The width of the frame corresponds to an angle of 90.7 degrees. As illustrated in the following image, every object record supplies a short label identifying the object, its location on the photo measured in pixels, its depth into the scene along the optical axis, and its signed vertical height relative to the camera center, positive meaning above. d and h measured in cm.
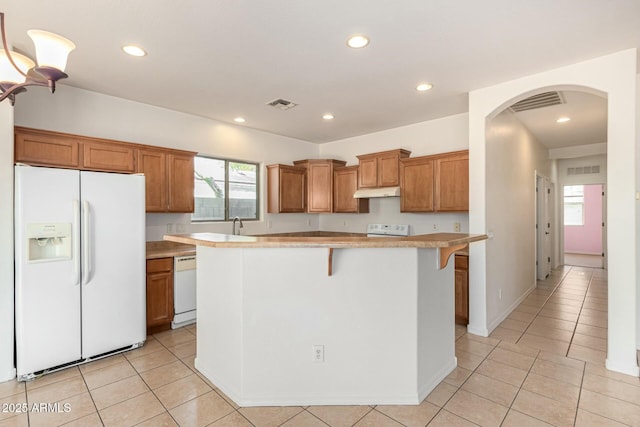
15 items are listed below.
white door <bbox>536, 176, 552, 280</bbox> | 612 -29
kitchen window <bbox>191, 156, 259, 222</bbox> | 457 +38
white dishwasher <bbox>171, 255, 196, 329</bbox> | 368 -91
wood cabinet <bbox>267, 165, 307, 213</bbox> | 524 +43
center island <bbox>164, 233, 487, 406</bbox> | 221 -78
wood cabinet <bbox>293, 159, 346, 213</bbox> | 556 +54
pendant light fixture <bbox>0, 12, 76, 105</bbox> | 155 +80
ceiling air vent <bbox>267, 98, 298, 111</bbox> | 384 +137
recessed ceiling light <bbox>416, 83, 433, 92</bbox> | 334 +137
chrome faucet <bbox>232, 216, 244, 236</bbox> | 480 -17
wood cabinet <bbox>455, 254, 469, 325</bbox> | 370 -89
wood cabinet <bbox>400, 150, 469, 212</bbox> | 402 +41
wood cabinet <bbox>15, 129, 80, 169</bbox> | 283 +61
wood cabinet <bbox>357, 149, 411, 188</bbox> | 472 +70
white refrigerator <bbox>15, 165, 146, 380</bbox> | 258 -47
